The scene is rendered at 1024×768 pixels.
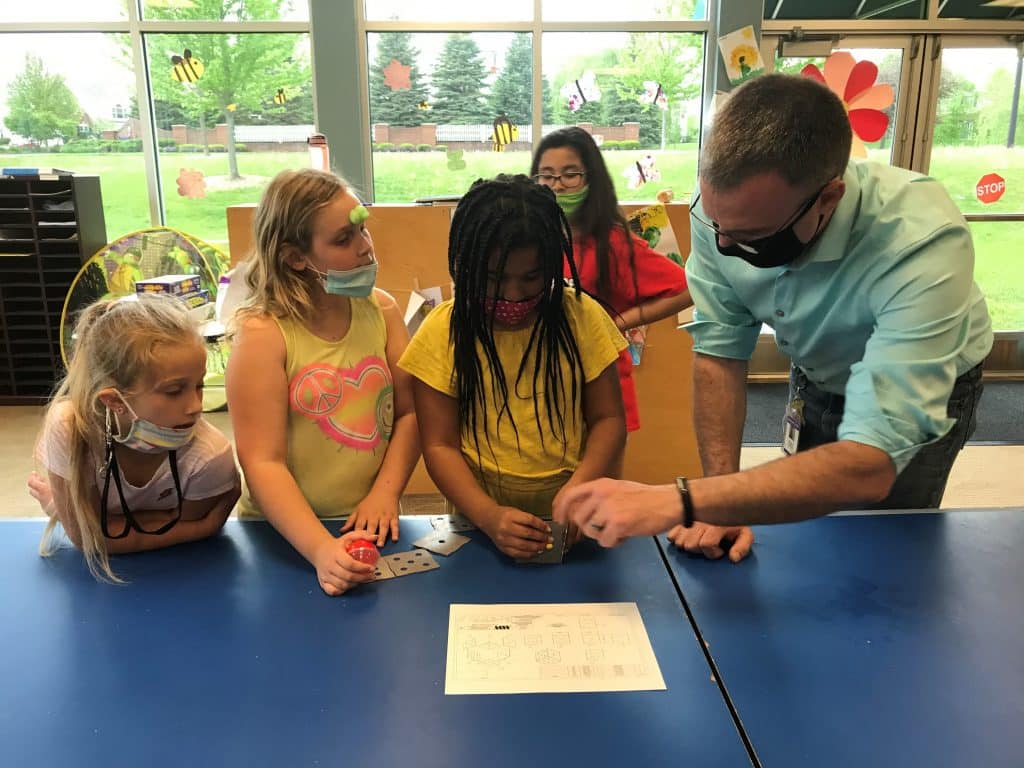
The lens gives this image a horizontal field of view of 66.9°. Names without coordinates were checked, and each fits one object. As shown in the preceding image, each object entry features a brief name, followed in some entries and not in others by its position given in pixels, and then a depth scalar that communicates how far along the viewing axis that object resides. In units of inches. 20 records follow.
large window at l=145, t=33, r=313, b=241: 175.8
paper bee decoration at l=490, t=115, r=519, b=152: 181.2
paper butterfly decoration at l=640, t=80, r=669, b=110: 181.0
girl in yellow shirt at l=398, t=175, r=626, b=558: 55.0
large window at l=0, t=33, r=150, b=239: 177.3
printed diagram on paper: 37.6
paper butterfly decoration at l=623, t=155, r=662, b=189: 184.9
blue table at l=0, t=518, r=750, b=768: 33.5
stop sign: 189.8
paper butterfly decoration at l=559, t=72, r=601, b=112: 180.4
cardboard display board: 111.1
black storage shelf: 164.2
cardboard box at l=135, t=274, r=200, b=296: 146.0
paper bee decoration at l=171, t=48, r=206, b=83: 176.2
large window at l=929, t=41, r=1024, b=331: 182.9
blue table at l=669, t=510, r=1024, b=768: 34.4
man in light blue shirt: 43.2
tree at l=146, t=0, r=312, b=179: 173.0
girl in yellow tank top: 54.5
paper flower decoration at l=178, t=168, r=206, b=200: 183.9
